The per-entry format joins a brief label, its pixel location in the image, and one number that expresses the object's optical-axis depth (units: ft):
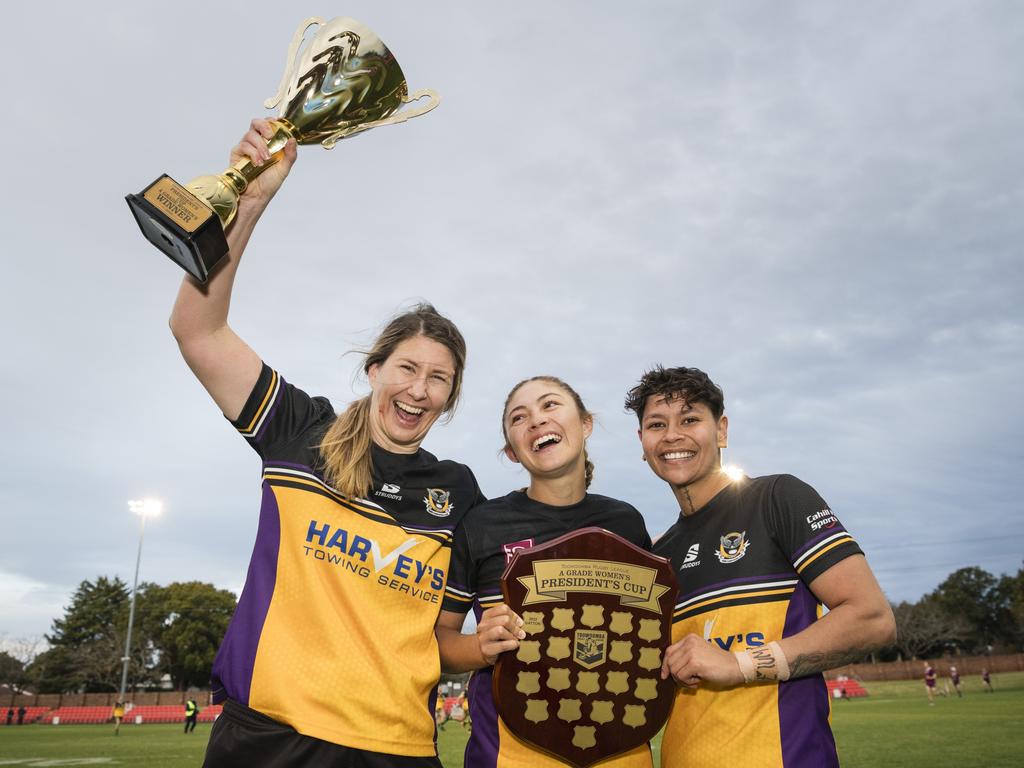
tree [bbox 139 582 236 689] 191.62
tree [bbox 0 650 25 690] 223.51
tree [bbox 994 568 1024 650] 213.25
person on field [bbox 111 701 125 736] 100.28
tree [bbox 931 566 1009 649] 222.07
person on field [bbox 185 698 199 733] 94.48
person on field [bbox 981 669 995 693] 123.44
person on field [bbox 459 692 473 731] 85.07
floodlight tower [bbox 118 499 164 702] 143.74
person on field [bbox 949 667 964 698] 120.28
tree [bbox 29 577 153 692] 197.26
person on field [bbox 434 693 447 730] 102.17
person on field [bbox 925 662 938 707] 107.71
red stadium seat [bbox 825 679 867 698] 134.92
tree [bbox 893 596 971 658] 219.41
